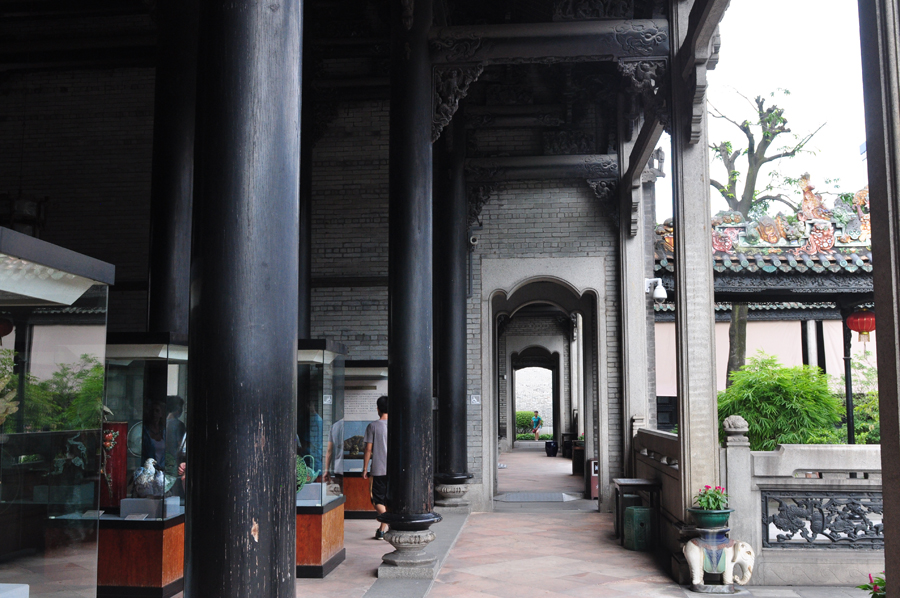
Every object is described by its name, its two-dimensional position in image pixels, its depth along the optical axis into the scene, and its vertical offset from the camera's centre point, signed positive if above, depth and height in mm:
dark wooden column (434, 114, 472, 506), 11062 +976
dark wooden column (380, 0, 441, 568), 6746 +599
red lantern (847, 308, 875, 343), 10711 +957
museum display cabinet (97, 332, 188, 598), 5559 -527
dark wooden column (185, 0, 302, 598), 2424 +255
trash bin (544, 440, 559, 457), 23375 -1562
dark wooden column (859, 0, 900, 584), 3463 +844
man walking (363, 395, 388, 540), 8312 -638
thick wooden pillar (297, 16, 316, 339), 9570 +2136
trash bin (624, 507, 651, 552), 8359 -1388
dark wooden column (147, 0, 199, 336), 6949 +2016
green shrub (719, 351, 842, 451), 9523 -142
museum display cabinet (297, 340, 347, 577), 6672 -626
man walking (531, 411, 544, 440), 32506 -1284
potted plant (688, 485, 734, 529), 6449 -933
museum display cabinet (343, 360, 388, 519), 10477 -336
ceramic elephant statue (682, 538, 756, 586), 6445 -1335
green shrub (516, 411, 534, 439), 35594 -1267
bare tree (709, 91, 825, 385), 17680 +5383
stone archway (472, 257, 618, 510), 11703 +1242
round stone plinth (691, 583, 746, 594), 6383 -1554
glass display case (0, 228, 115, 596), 3514 -145
